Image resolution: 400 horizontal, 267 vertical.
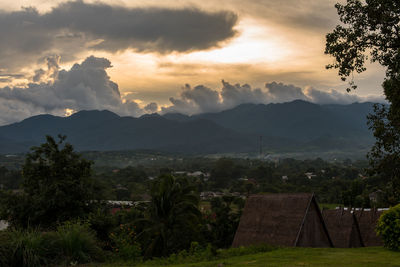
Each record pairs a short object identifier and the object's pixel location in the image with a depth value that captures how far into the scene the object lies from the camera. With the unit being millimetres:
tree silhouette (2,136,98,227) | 22422
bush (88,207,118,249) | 19373
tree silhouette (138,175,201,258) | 21469
